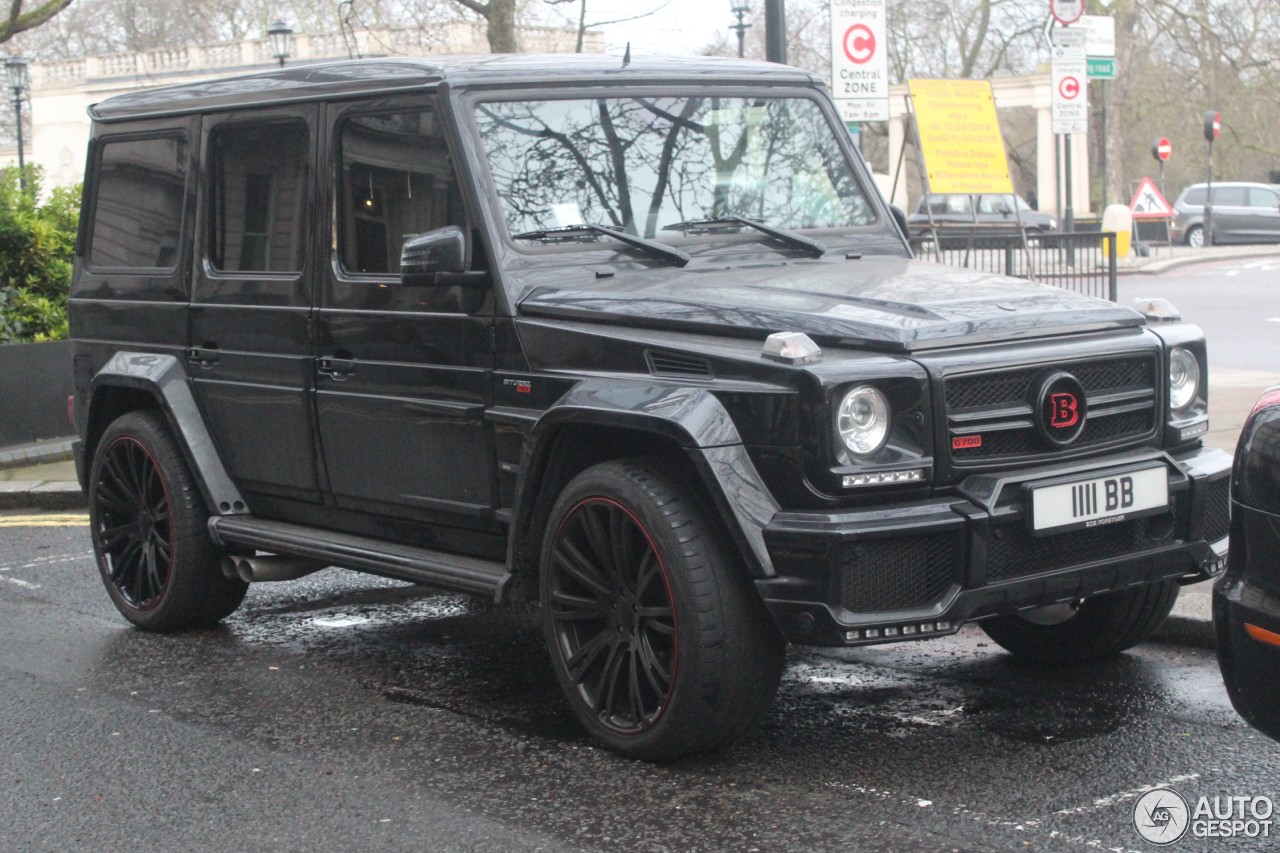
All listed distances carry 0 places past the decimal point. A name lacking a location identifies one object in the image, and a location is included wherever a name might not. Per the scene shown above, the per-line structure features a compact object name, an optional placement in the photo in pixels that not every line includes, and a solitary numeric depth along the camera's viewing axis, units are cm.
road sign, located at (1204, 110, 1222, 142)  3681
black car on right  378
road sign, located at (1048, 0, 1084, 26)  1448
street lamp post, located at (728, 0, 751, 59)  2948
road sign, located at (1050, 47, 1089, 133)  1609
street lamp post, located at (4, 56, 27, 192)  3441
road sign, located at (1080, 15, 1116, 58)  1833
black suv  443
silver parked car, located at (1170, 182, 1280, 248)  3794
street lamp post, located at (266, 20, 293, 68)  2788
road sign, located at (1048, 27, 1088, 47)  1545
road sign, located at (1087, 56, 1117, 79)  1770
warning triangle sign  3127
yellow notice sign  1362
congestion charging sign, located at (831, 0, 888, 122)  1177
